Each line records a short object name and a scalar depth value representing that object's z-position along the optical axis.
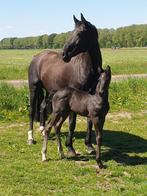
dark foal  7.26
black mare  7.85
